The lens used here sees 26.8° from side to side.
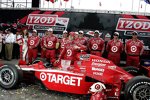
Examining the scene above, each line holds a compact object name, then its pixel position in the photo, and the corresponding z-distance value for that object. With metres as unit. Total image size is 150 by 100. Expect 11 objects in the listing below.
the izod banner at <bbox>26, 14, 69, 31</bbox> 13.05
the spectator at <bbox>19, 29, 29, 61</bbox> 12.03
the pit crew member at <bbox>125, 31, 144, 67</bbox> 10.37
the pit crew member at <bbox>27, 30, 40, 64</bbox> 11.94
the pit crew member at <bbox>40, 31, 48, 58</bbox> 11.69
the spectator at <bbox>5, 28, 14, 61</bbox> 14.53
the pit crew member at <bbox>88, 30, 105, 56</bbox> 10.94
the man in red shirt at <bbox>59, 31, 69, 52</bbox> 11.14
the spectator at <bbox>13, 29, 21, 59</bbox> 14.81
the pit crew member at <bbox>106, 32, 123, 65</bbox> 10.62
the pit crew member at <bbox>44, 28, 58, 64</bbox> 11.48
